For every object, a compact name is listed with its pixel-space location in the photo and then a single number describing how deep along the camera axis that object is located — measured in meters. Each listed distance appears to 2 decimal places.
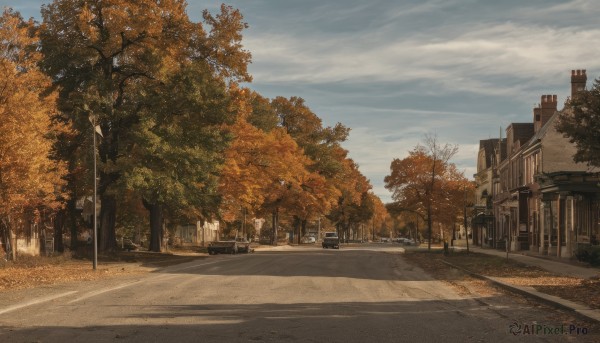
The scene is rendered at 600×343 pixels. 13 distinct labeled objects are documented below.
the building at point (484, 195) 68.31
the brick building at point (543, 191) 34.03
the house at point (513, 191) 50.55
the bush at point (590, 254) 27.80
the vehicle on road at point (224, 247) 51.97
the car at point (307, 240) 106.95
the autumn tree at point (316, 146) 72.81
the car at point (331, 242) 69.38
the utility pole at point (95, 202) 27.36
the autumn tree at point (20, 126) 25.42
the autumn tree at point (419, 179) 53.34
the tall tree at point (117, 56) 33.25
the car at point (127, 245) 54.78
